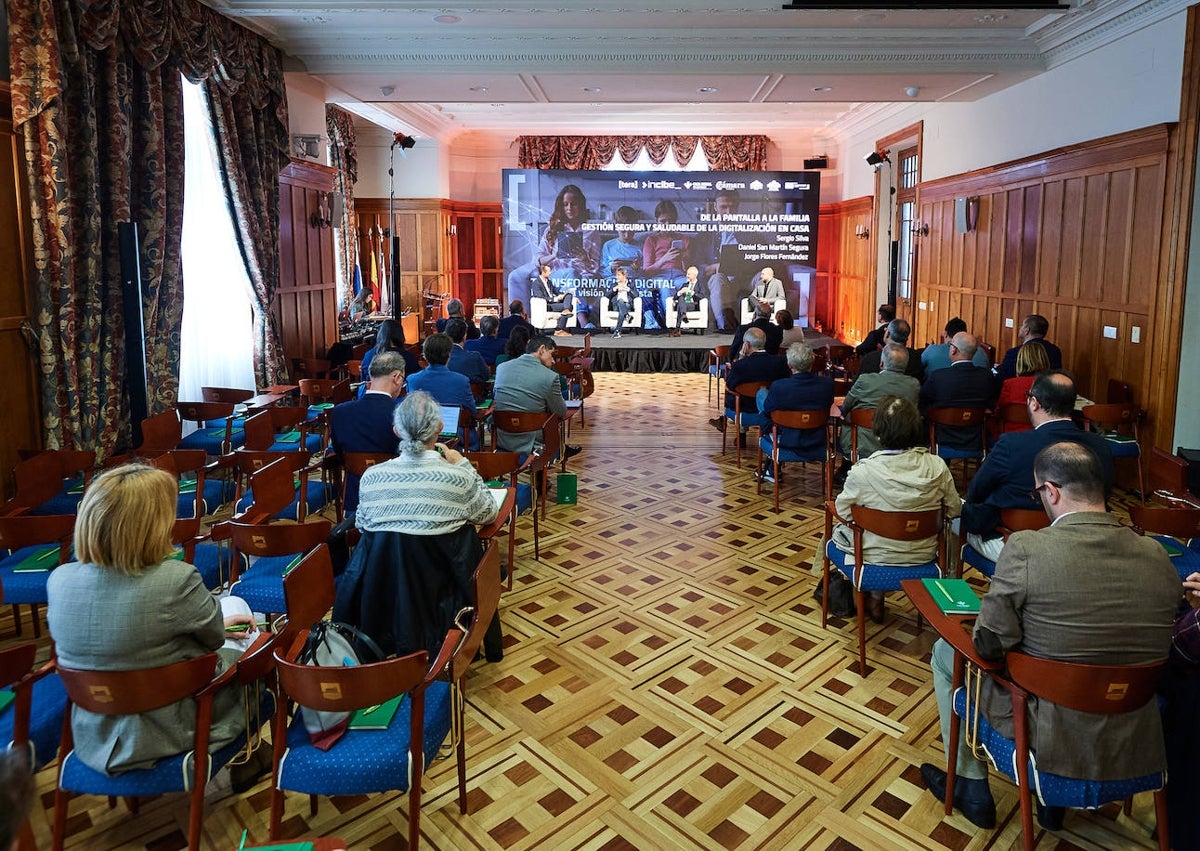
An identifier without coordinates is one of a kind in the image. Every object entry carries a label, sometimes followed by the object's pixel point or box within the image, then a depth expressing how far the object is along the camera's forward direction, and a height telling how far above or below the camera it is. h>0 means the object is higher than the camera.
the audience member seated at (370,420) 4.96 -0.69
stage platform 14.12 -0.93
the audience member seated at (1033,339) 7.11 -0.35
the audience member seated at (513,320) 10.05 -0.24
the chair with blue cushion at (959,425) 6.35 -0.94
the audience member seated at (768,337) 9.30 -0.41
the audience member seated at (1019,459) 3.95 -0.72
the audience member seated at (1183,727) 2.48 -1.27
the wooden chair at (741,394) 7.54 -0.82
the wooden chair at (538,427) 5.68 -0.86
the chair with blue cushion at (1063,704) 2.35 -1.13
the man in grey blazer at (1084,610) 2.40 -0.87
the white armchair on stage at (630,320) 15.71 -0.37
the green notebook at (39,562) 3.80 -1.17
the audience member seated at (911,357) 7.53 -0.51
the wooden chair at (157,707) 2.35 -1.15
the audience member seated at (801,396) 6.34 -0.70
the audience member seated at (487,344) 8.92 -0.46
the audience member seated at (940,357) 7.73 -0.51
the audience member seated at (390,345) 7.70 -0.41
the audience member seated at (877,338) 9.27 -0.41
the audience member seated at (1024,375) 6.30 -0.55
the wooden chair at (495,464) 4.79 -0.91
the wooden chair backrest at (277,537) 3.52 -0.97
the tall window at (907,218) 12.98 +1.25
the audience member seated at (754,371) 7.60 -0.63
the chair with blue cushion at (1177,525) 3.61 -0.94
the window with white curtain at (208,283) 7.50 +0.15
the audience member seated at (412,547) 3.34 -0.96
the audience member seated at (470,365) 7.53 -0.57
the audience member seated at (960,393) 6.44 -0.70
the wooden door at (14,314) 5.18 -0.09
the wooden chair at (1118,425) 5.86 -0.96
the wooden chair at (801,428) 6.18 -1.00
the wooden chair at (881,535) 3.82 -1.19
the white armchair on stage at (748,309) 15.60 -0.17
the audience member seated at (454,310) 9.54 -0.12
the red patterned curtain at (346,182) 14.62 +2.07
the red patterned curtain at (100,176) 5.25 +0.82
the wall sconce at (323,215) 9.91 +0.97
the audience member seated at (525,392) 6.21 -0.66
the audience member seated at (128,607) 2.38 -0.85
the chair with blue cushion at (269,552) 3.53 -1.04
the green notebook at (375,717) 2.61 -1.27
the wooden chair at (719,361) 9.86 -0.72
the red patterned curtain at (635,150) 17.28 +2.98
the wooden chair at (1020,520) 3.79 -0.97
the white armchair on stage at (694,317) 15.71 -0.32
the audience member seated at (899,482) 4.00 -0.84
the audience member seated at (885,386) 6.18 -0.61
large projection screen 15.44 +1.20
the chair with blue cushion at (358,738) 2.36 -1.30
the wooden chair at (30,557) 3.58 -1.16
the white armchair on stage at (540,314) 15.68 -0.26
